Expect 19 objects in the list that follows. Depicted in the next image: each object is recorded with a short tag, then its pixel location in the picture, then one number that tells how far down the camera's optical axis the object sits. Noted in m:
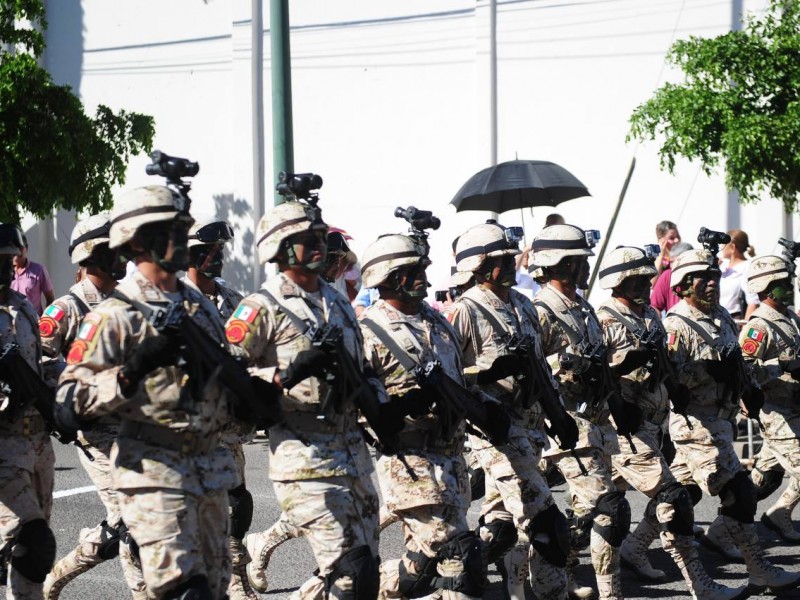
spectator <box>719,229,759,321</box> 12.93
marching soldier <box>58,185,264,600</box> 5.24
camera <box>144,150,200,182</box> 5.50
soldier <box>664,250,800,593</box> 8.28
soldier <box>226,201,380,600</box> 5.86
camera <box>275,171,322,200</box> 6.31
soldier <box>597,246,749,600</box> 7.95
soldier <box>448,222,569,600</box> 7.28
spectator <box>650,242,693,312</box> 12.55
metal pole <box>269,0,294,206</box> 11.95
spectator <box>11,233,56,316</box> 13.09
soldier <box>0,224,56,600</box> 6.38
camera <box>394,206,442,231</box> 7.12
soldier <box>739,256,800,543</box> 9.42
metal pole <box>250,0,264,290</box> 19.27
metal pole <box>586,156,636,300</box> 14.69
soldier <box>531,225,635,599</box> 7.79
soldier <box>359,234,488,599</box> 6.51
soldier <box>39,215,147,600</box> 7.11
